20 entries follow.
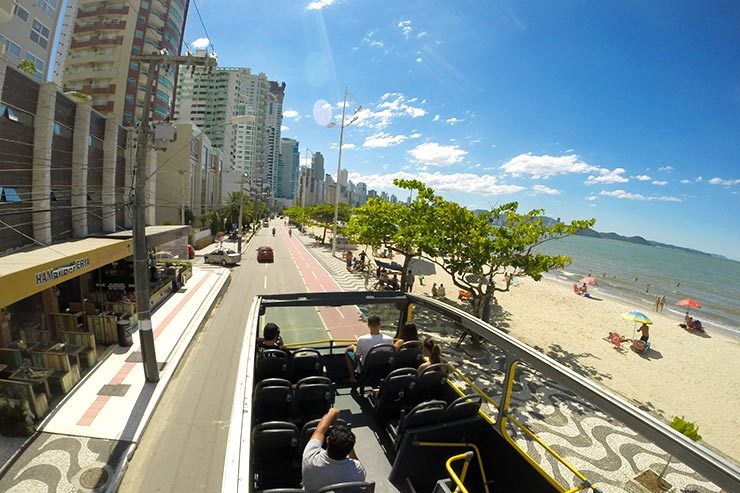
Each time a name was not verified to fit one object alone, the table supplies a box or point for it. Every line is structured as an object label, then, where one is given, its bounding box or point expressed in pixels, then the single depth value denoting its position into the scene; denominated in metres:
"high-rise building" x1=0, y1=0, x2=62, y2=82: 28.17
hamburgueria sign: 9.48
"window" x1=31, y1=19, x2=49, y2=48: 30.77
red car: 33.41
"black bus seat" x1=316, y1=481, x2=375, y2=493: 3.04
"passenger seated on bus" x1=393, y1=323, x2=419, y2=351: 6.62
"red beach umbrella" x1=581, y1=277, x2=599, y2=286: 35.86
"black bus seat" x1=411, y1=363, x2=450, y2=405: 5.38
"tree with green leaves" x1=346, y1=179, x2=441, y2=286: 17.41
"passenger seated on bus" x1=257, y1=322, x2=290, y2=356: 5.92
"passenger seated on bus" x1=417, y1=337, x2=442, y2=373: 5.93
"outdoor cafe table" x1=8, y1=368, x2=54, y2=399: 8.29
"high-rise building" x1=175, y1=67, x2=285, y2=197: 104.37
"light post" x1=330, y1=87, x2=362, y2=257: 36.28
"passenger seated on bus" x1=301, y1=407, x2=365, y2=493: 3.24
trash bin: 12.45
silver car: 30.38
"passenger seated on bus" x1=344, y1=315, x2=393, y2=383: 6.52
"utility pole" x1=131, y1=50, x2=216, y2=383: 9.48
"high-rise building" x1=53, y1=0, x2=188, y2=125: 46.84
